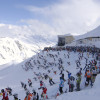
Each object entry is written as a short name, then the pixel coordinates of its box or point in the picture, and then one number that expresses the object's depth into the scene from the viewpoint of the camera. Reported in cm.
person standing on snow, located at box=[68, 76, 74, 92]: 1327
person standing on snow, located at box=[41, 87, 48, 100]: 1311
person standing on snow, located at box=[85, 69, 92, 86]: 1385
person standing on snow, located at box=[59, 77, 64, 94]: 1367
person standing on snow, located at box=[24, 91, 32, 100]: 1181
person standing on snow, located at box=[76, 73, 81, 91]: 1345
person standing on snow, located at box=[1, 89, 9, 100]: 1362
